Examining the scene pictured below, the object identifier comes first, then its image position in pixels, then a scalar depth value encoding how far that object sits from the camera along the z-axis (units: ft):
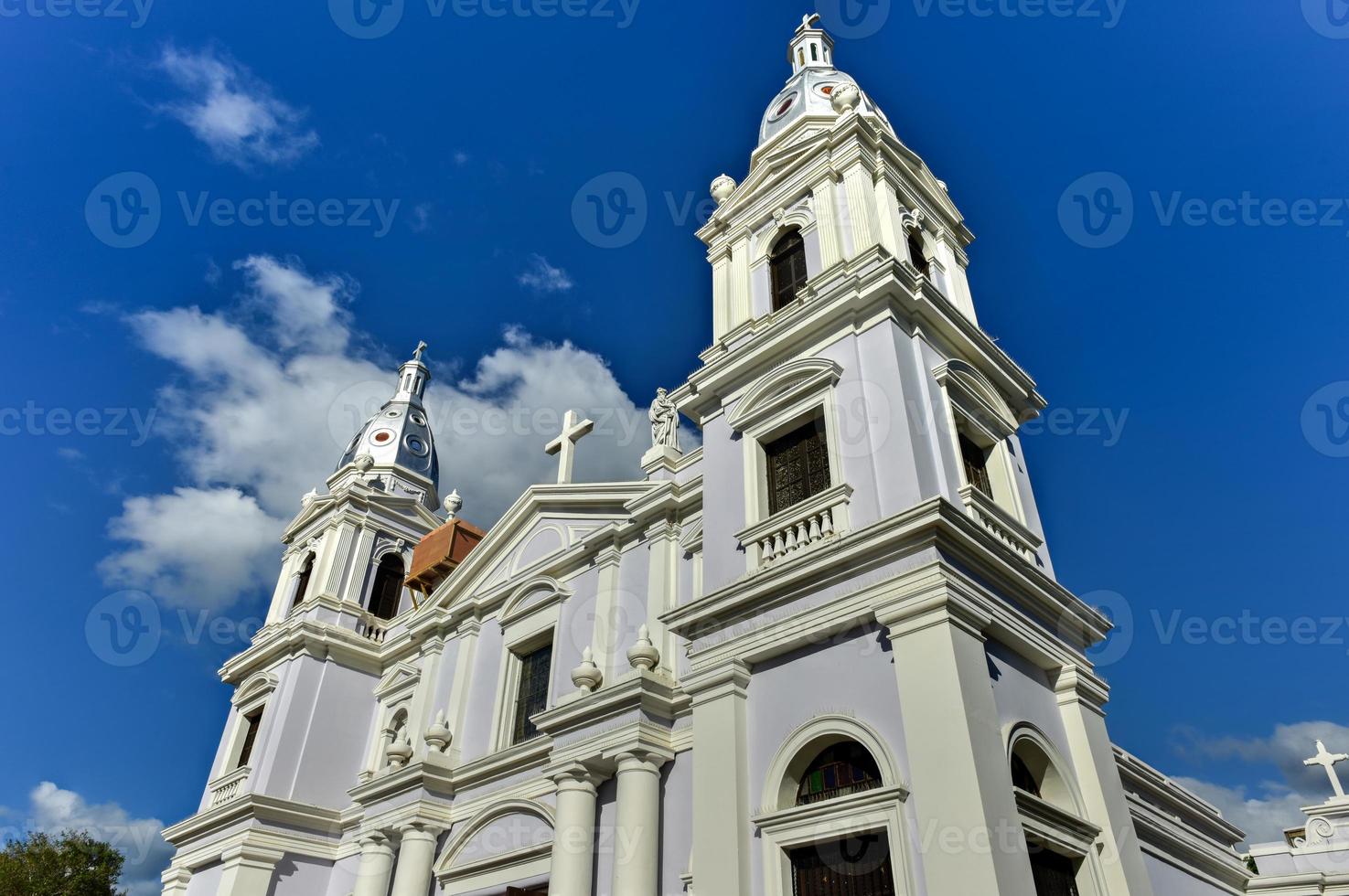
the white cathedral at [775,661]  29.53
